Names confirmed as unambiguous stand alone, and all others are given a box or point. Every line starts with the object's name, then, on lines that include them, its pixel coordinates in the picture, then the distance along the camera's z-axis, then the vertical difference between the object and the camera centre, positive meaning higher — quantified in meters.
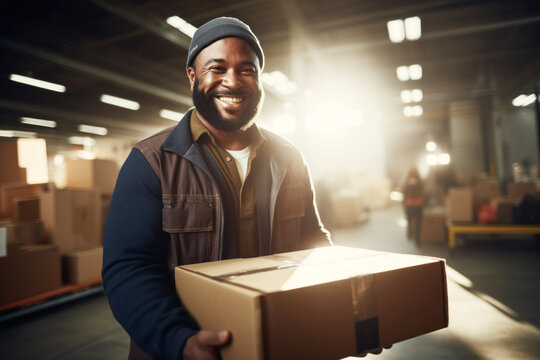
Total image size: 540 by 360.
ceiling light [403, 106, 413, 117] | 15.91 +3.28
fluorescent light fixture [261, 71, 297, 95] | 9.13 +2.98
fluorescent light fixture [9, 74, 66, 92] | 8.46 +3.10
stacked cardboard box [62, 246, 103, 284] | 3.97 -0.82
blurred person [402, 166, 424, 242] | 6.27 -0.35
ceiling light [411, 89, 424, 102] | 12.94 +3.30
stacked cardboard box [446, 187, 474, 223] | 5.77 -0.51
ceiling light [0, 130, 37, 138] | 15.08 +3.10
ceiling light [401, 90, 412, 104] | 12.93 +3.31
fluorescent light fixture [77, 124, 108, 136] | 15.18 +3.15
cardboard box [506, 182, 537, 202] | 6.05 -0.30
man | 0.90 -0.03
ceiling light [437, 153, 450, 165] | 19.11 +1.05
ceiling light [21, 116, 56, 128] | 13.10 +3.12
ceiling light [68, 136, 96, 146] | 18.22 +3.15
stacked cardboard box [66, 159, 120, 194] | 4.23 +0.28
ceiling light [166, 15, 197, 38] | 5.89 +2.98
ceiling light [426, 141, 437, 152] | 20.26 +1.91
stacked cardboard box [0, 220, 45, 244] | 3.46 -0.34
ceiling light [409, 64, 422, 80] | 10.24 +3.41
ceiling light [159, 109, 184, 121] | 13.82 +3.27
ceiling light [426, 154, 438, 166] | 19.88 +1.08
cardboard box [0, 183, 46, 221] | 3.79 +0.06
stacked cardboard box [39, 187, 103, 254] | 3.79 -0.24
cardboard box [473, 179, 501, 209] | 6.03 -0.33
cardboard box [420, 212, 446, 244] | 6.52 -1.00
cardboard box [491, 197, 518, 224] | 5.60 -0.62
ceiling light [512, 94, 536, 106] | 12.68 +2.90
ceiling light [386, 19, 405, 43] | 6.62 +3.01
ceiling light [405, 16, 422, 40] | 6.48 +2.99
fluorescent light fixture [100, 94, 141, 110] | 11.18 +3.23
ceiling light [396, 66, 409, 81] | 10.32 +3.40
